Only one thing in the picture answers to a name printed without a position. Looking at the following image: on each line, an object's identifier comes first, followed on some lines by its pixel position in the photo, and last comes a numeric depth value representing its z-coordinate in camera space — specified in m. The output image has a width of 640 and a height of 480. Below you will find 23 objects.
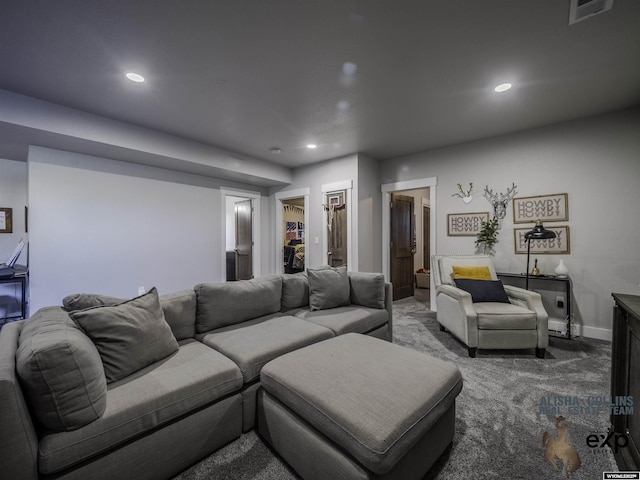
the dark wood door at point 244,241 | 5.79
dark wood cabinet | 1.20
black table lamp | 3.08
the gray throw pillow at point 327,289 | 2.77
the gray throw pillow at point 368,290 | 2.89
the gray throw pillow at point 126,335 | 1.43
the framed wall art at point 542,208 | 3.38
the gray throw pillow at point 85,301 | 1.66
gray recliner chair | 2.66
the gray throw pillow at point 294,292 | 2.74
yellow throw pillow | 3.44
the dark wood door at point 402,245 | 5.16
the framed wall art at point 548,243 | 3.36
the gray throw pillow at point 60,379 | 1.08
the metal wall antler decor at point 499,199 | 3.73
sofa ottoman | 1.09
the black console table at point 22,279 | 2.90
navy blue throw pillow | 3.06
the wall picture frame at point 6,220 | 3.71
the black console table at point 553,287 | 3.17
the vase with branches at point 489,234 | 3.78
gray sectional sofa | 1.08
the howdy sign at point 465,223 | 3.97
